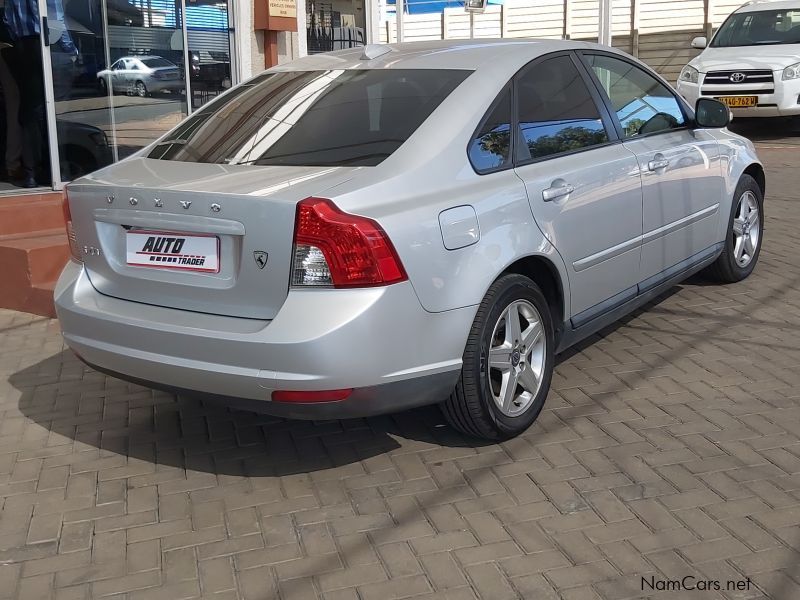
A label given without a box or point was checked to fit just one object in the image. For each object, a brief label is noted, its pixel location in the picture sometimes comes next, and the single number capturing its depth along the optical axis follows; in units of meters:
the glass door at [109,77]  8.00
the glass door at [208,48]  9.20
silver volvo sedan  3.40
